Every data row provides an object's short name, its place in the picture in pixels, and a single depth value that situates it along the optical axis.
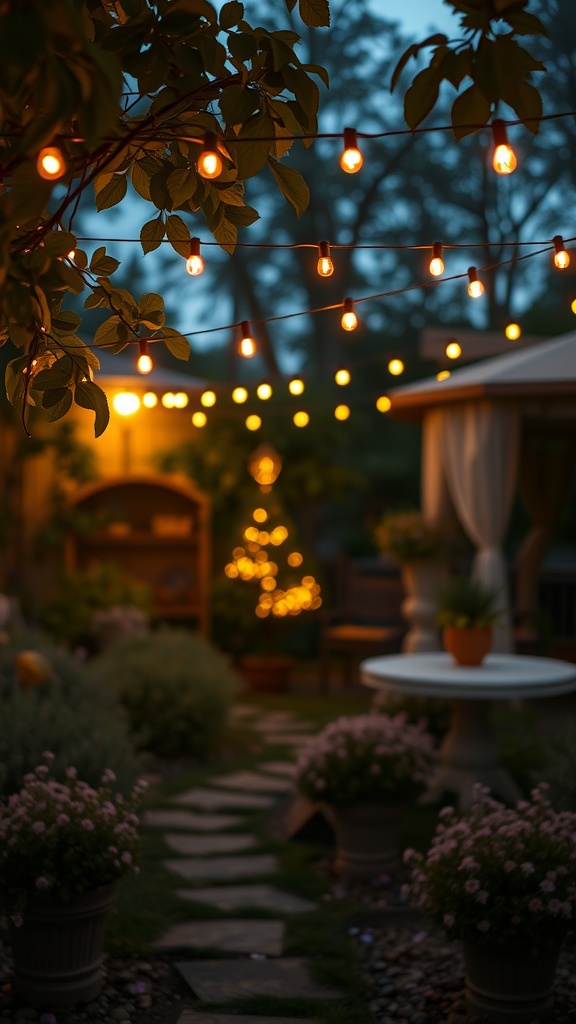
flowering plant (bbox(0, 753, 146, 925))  2.81
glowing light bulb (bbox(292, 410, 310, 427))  6.37
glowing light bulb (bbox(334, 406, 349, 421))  5.96
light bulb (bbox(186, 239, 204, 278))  2.54
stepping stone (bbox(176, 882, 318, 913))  3.94
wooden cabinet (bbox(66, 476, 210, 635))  9.30
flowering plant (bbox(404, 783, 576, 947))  2.77
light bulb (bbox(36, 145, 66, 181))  1.63
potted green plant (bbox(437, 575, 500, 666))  5.37
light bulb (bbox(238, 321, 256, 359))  3.31
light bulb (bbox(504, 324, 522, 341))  4.41
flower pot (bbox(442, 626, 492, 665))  5.39
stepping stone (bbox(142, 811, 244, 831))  5.04
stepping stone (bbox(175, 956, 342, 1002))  3.10
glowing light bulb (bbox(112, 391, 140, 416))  5.81
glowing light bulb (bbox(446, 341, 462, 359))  4.77
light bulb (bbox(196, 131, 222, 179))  1.88
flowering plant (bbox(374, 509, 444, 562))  7.44
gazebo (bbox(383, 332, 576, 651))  7.00
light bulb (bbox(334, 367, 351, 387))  5.16
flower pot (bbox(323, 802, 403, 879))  4.34
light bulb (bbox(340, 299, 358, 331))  3.02
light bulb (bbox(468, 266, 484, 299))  3.14
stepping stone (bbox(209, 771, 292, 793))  5.79
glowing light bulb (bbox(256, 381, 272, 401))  5.03
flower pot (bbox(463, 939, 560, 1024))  2.84
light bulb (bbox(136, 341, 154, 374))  3.16
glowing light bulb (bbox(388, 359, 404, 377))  5.06
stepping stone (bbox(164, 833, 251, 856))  4.68
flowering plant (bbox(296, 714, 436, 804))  4.30
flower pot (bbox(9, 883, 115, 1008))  2.84
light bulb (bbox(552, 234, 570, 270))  2.86
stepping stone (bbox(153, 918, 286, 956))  3.49
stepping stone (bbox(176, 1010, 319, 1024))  2.89
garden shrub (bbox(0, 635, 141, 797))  3.56
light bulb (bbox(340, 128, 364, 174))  2.19
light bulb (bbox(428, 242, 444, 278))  2.86
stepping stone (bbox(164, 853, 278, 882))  4.32
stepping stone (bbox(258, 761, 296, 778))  6.16
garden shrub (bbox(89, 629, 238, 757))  6.26
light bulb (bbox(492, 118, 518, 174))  2.13
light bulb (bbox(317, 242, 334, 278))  2.63
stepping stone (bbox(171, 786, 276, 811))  5.42
